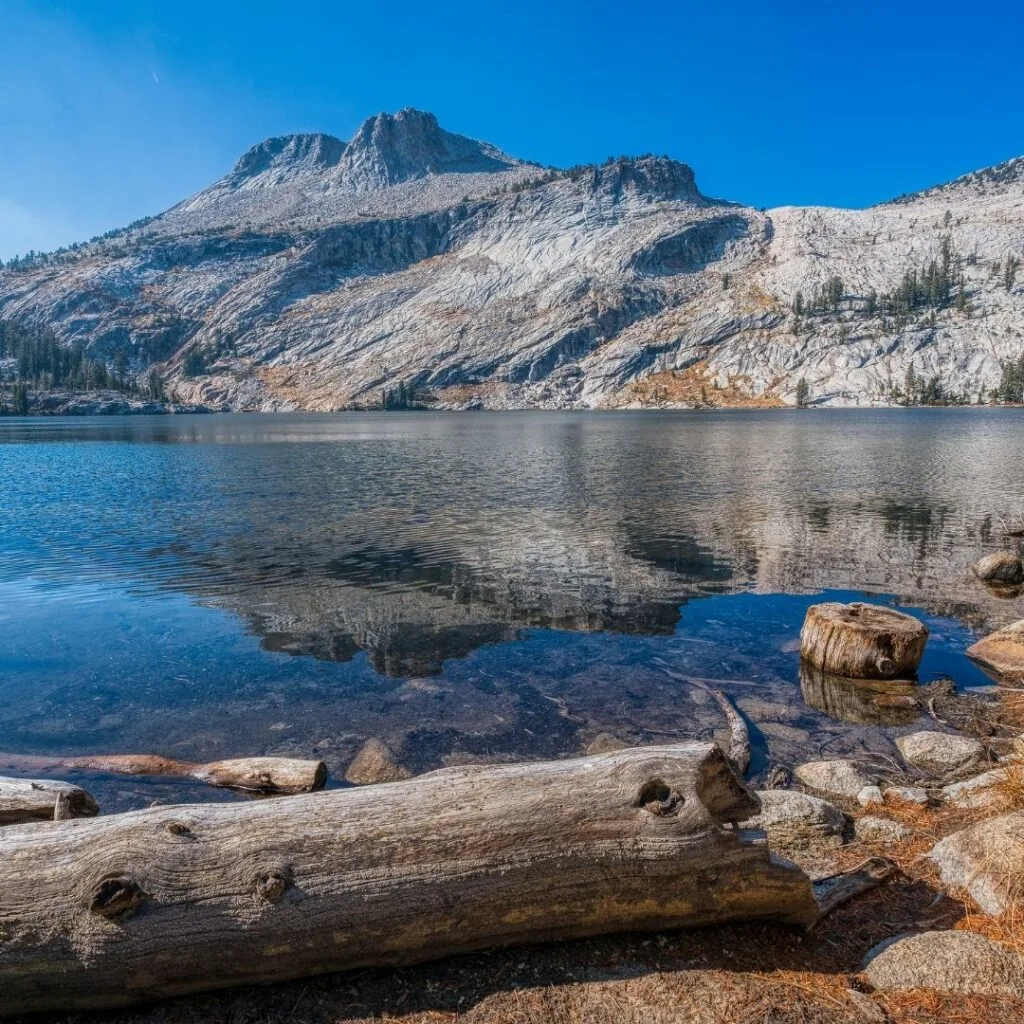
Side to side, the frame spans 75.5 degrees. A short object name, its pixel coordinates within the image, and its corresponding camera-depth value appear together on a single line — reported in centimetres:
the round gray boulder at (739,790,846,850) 780
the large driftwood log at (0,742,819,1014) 495
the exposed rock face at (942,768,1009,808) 829
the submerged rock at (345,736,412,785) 1042
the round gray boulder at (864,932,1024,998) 501
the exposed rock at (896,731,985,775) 1029
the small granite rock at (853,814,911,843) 773
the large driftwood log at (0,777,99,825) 735
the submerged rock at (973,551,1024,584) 2125
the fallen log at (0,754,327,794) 957
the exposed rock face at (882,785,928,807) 877
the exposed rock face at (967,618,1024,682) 1434
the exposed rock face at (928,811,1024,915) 597
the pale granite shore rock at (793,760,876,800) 946
